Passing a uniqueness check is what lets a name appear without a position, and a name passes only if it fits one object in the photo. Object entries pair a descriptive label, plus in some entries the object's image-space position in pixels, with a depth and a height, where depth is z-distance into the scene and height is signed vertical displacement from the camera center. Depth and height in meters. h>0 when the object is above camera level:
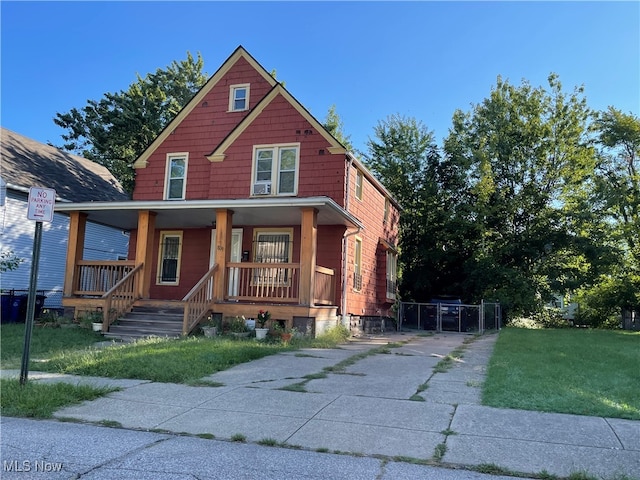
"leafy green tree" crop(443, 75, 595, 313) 22.86 +5.90
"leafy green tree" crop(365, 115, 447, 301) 24.16 +5.52
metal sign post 6.09 +0.86
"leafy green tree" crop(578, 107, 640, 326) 23.02 +4.97
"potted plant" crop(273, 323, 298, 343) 11.05 -0.88
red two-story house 12.30 +2.19
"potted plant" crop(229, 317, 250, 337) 11.67 -0.85
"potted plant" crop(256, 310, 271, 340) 11.31 -0.72
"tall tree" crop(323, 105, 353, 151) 32.91 +12.06
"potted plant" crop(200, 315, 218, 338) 11.40 -0.90
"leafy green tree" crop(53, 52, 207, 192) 28.80 +10.47
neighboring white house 17.56 +2.98
